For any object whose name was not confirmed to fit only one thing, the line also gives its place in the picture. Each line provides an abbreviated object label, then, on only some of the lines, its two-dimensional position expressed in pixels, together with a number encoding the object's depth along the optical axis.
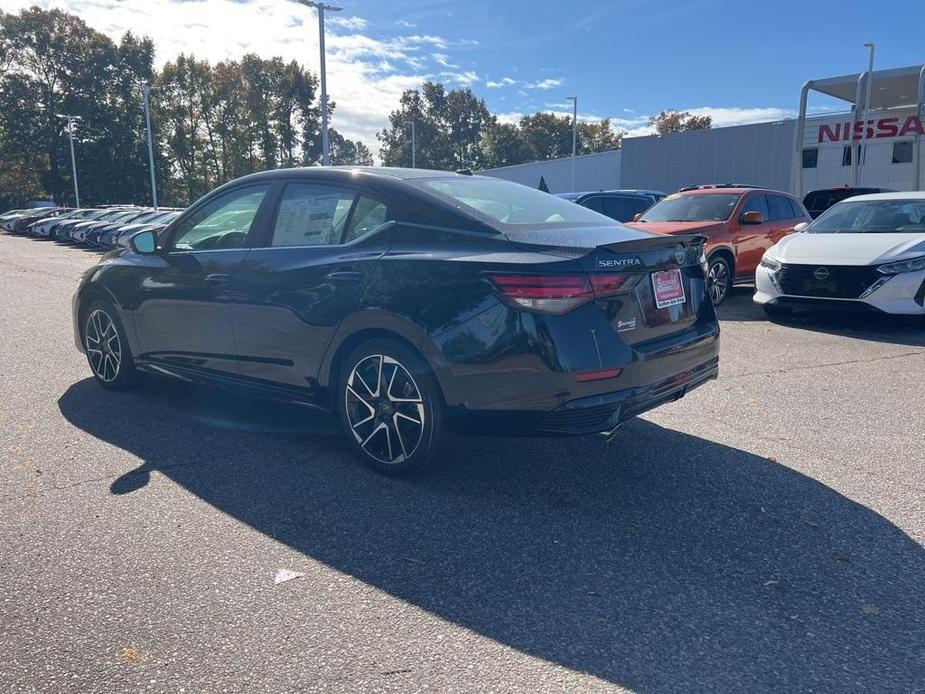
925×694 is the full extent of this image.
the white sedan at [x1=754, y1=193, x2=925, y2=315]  7.98
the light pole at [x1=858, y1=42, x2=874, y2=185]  19.69
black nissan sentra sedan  3.40
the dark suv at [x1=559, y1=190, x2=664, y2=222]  14.45
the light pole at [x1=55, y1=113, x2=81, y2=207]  57.59
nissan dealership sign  26.95
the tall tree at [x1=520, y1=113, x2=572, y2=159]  86.25
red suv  10.41
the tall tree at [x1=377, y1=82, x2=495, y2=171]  85.44
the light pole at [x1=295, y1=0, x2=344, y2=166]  27.02
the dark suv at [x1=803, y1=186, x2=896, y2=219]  15.53
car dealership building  22.58
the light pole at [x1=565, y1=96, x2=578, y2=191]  42.31
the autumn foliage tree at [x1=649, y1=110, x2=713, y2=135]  76.62
